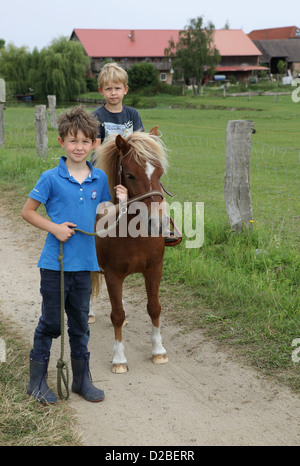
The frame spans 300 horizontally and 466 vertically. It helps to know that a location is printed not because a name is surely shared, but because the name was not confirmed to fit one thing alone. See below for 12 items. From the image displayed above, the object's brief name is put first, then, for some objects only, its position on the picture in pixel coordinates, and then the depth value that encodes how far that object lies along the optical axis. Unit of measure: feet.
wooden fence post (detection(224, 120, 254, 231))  17.34
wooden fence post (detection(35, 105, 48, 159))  35.22
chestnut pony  10.19
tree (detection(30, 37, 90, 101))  133.28
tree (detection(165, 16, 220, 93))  173.68
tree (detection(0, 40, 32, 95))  146.00
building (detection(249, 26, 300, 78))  224.33
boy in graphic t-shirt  12.47
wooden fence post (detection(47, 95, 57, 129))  55.02
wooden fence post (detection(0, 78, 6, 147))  43.34
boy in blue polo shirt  9.50
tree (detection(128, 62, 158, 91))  155.94
